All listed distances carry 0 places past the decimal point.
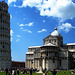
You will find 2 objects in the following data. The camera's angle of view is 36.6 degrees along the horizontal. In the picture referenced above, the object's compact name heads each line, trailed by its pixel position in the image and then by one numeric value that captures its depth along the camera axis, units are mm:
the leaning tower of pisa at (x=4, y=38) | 53036
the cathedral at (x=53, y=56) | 57087
